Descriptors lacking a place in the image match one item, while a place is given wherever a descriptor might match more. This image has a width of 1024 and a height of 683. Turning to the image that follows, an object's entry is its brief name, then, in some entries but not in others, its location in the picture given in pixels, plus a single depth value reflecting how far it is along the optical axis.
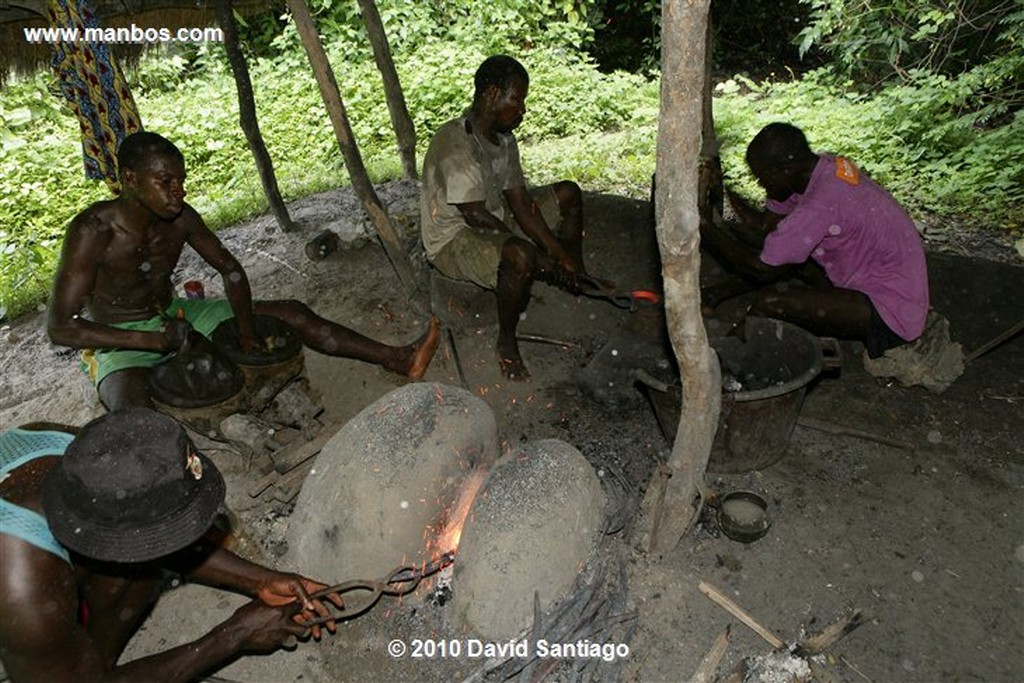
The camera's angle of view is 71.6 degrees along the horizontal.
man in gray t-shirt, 4.50
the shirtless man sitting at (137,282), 3.77
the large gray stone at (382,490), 2.97
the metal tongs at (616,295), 4.53
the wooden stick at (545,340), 4.83
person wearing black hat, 1.93
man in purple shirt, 3.86
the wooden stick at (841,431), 3.75
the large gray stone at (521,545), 2.81
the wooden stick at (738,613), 2.81
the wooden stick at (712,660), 2.71
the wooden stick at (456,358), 4.66
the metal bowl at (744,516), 3.26
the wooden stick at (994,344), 3.96
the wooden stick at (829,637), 2.77
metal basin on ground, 3.39
